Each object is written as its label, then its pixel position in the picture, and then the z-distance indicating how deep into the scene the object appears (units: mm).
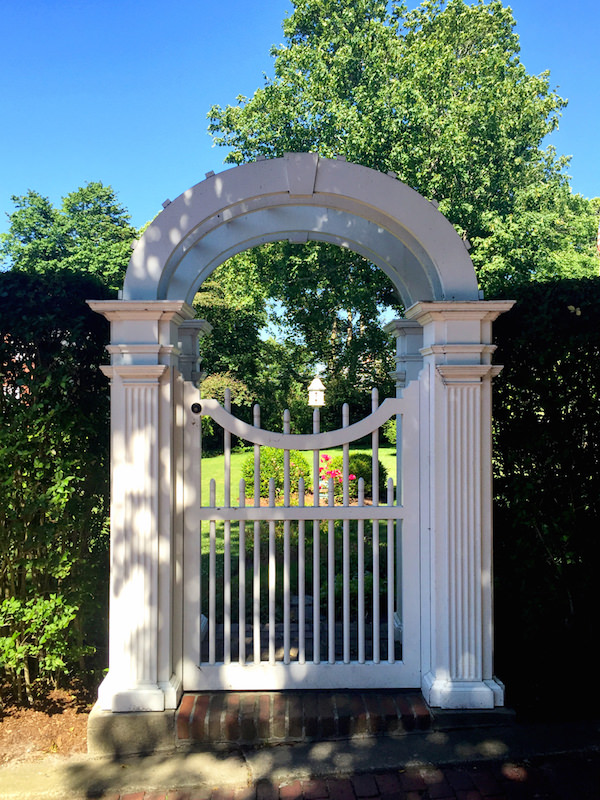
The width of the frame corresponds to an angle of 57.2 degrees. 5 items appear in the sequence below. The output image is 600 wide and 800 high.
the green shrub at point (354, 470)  9977
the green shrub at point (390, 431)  17288
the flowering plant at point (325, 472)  9922
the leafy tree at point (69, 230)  28750
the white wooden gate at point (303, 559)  3238
